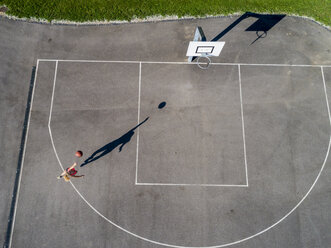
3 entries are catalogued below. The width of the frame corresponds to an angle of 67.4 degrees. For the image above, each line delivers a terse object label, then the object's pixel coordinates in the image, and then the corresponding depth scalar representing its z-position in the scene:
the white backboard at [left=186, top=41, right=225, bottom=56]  16.28
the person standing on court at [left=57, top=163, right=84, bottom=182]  15.14
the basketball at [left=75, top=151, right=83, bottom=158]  14.81
